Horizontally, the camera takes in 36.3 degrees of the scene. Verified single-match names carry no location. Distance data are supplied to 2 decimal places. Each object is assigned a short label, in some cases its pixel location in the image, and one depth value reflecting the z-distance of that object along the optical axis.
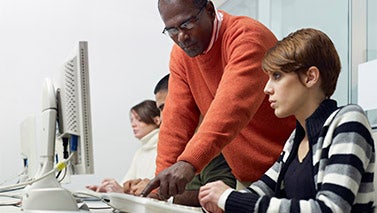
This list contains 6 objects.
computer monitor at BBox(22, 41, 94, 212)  1.56
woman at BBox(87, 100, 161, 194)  3.21
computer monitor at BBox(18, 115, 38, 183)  2.82
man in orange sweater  1.38
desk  1.73
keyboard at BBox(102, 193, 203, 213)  1.08
